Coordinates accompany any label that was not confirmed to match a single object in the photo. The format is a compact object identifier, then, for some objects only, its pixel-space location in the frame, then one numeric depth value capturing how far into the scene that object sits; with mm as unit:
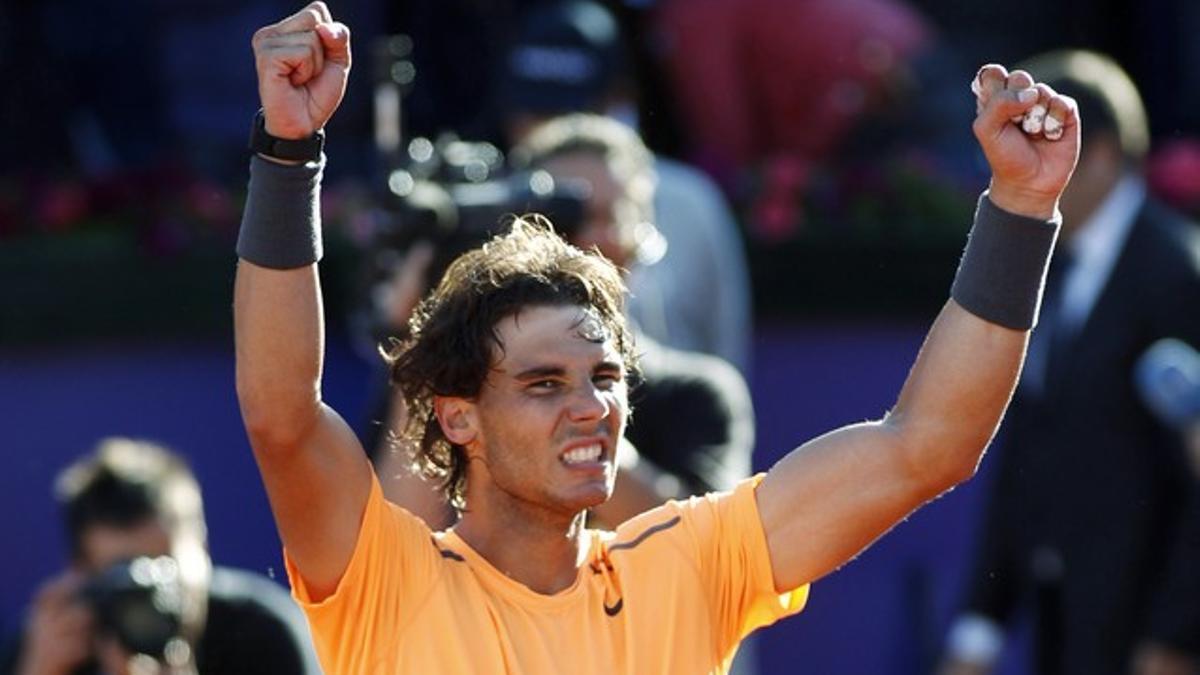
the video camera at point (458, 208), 11336
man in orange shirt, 7684
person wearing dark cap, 14211
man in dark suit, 13734
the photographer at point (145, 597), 10172
